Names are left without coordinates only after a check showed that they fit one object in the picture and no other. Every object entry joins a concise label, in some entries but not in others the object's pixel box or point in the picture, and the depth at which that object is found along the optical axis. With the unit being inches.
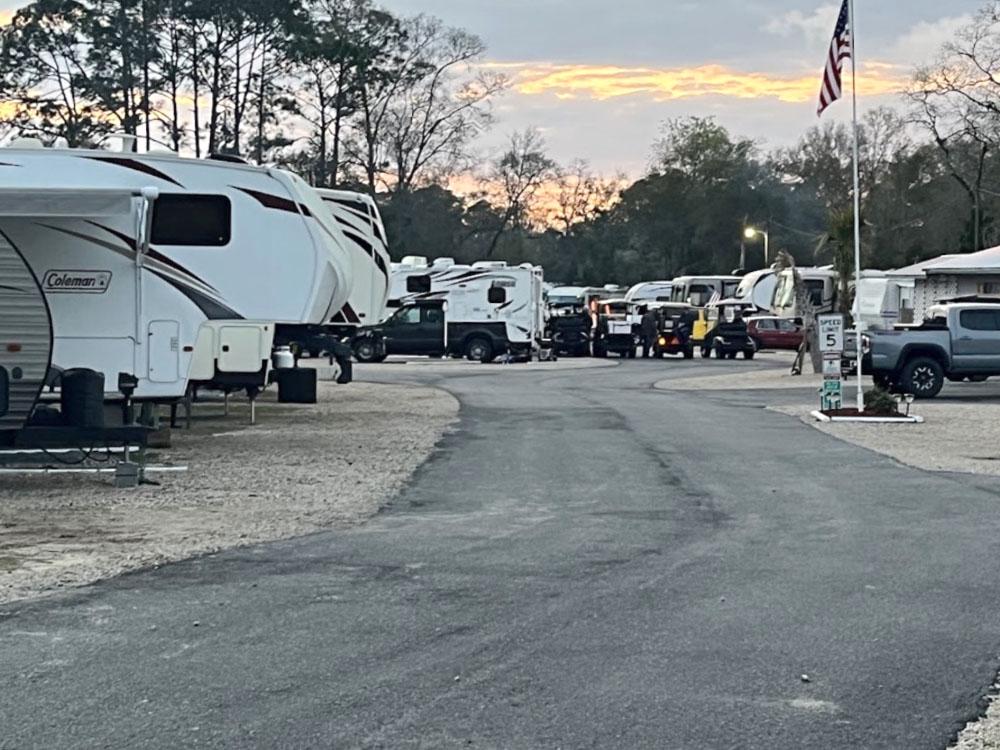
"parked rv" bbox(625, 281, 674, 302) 2384.4
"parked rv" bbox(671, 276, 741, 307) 2191.2
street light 2689.5
